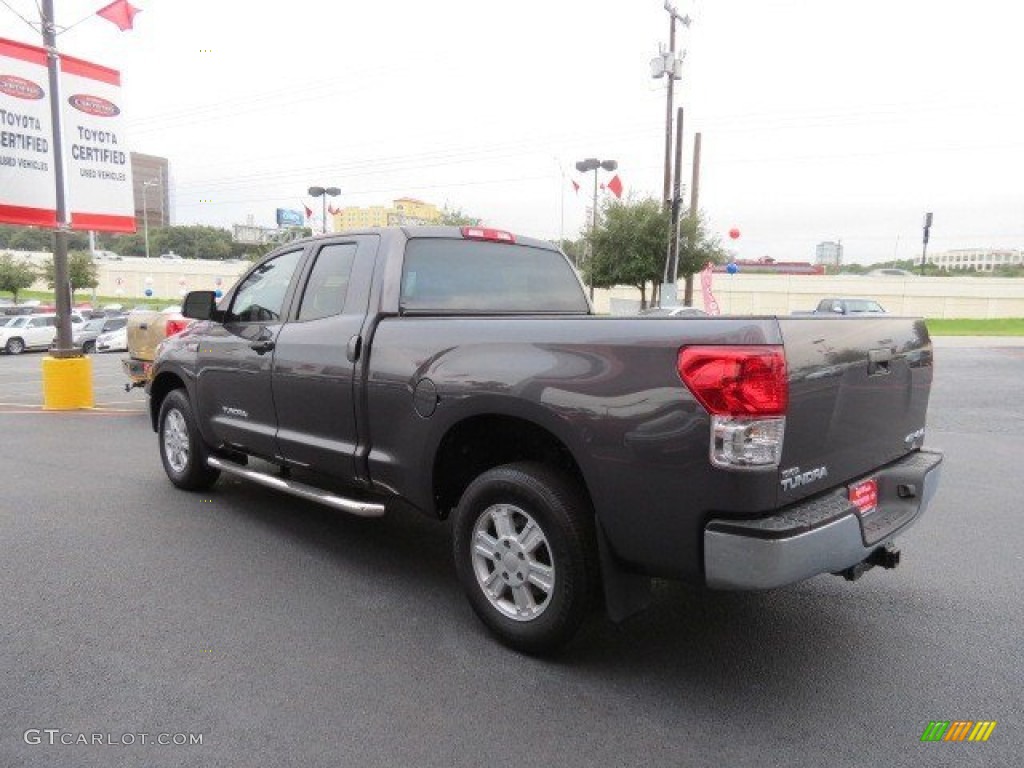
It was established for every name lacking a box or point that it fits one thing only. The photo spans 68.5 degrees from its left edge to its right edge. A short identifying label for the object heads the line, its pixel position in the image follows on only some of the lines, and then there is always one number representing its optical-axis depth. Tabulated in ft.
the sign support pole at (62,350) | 33.04
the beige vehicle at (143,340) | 31.68
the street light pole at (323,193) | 126.21
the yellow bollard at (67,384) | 34.19
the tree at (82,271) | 171.32
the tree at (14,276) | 178.81
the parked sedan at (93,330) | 91.61
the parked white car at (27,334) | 91.30
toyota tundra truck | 8.57
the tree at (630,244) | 103.60
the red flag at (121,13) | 32.83
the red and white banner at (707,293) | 74.38
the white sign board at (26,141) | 31.53
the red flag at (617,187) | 74.64
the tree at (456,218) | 160.93
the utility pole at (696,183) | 104.88
